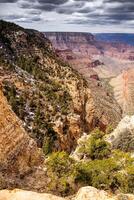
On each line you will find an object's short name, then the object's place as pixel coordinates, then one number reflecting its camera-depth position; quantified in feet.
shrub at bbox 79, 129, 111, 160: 199.41
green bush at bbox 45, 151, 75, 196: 112.06
